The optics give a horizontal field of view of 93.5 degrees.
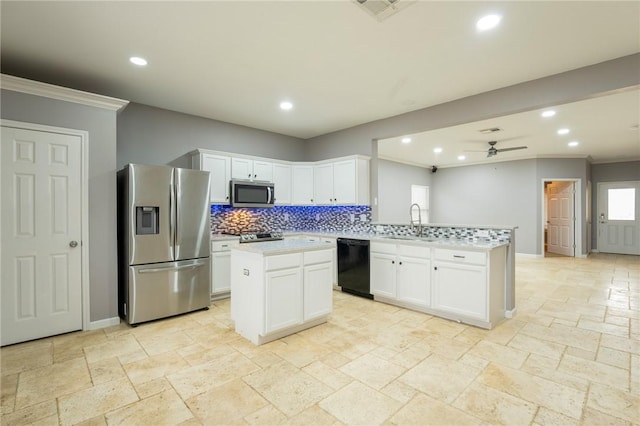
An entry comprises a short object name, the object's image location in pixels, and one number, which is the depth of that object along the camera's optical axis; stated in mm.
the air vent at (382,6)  2137
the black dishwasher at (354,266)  4309
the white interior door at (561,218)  8023
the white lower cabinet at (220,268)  4199
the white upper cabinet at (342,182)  4957
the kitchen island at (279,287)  2816
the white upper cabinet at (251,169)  4766
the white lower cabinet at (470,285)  3178
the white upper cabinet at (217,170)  4445
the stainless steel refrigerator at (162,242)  3357
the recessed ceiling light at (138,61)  2951
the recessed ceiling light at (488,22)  2338
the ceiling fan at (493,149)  6691
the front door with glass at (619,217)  8180
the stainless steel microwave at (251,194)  4652
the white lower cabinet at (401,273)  3664
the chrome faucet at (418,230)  4254
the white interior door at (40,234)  2814
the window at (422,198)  9609
